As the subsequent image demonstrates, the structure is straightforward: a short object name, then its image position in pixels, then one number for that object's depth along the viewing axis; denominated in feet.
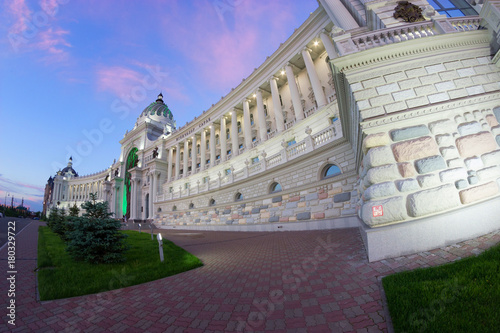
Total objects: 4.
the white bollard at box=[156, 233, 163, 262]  18.96
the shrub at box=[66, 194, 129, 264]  19.04
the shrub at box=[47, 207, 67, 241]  42.05
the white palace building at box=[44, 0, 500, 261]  13.01
